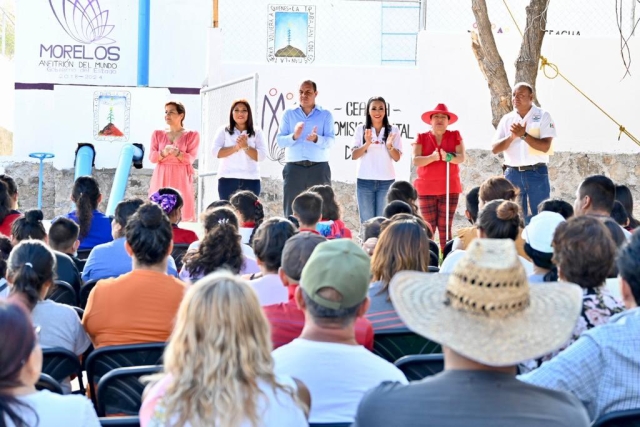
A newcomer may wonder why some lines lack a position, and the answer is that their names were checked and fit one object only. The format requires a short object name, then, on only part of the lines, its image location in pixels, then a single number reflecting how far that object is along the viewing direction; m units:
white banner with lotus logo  17.47
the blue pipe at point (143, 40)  17.58
